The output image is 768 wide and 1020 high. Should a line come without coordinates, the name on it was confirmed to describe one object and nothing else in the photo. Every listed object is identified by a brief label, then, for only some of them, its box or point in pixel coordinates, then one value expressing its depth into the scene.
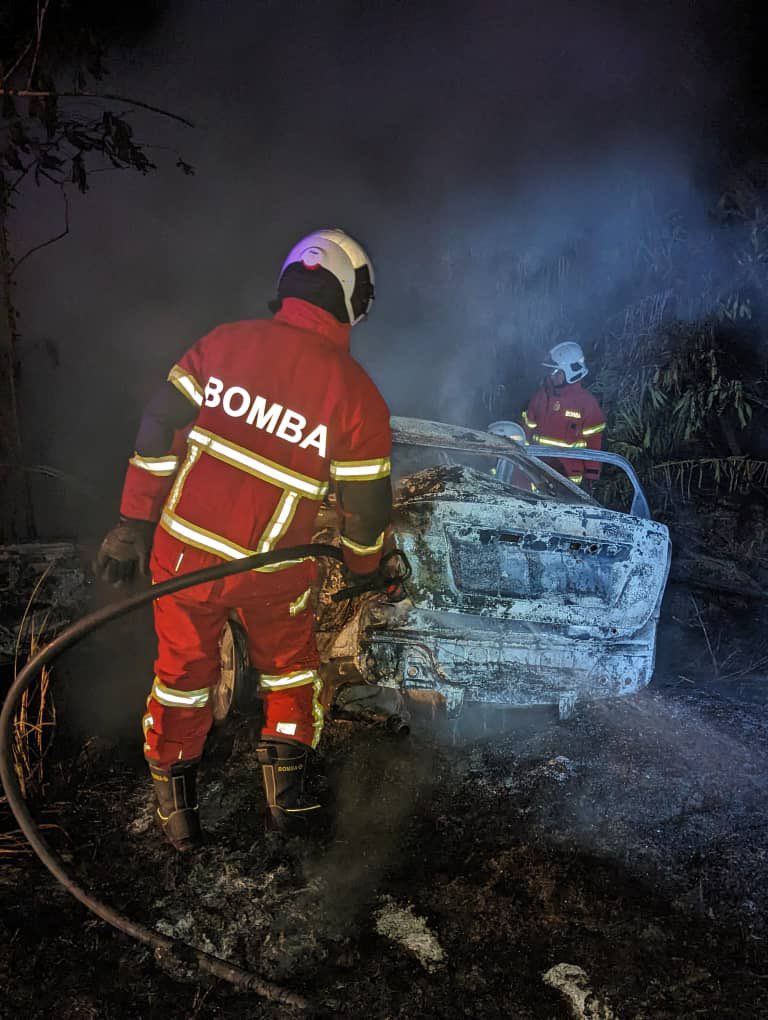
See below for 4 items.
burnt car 2.74
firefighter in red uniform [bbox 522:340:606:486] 6.06
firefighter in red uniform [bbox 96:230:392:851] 2.15
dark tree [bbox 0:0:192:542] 3.30
